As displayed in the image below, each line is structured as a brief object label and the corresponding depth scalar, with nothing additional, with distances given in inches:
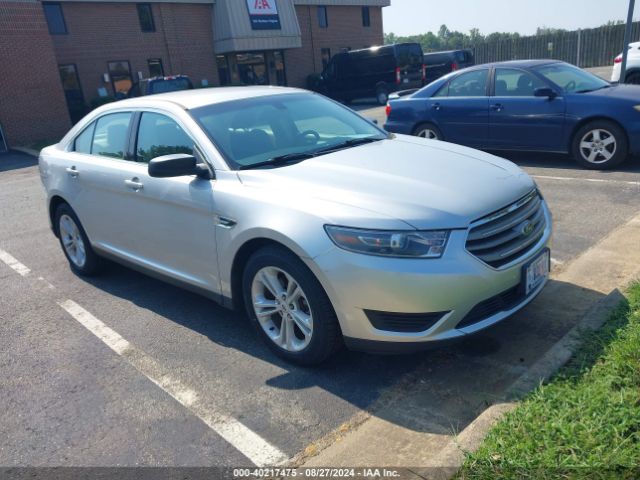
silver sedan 116.3
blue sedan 294.4
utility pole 390.9
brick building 782.5
